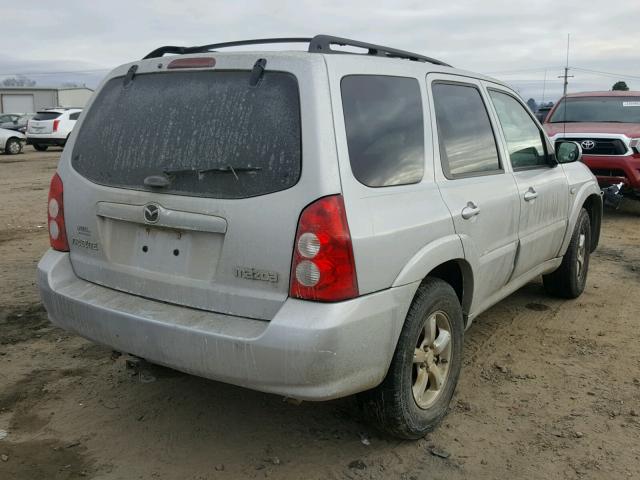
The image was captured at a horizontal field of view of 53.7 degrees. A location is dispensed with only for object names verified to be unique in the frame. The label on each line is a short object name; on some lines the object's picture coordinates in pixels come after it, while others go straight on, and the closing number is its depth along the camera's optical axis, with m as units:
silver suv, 2.51
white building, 65.25
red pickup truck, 9.35
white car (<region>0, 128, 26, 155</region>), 23.27
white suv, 24.09
